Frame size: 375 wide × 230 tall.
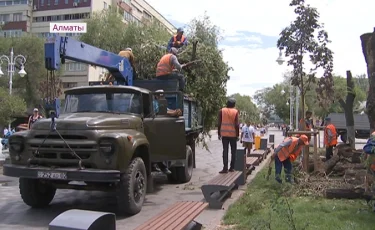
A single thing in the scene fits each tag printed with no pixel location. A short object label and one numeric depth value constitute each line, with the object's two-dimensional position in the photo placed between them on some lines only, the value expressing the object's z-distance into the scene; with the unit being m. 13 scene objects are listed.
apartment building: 63.28
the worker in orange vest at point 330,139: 14.01
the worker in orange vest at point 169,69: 10.20
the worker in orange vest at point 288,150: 9.01
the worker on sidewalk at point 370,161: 6.14
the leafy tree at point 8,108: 19.12
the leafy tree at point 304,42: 10.98
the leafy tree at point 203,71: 12.14
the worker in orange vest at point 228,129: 9.38
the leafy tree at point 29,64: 45.72
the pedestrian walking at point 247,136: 18.72
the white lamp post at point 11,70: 25.50
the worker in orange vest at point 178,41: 11.74
